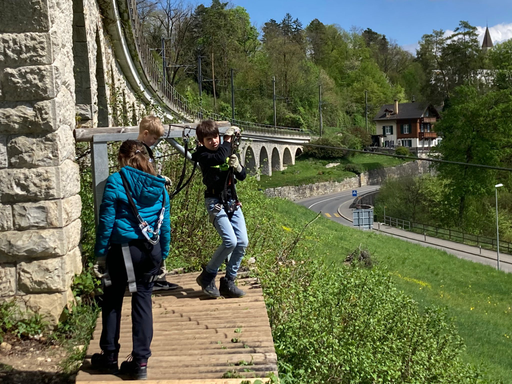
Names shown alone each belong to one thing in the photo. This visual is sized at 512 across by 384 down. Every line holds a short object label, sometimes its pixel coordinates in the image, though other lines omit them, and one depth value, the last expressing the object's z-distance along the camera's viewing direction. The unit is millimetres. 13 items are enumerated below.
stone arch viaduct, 5105
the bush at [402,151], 72806
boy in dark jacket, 5391
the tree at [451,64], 57750
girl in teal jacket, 3980
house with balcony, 85250
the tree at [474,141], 41125
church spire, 118062
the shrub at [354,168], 67019
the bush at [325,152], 69188
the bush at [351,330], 5781
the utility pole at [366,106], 91000
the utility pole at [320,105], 78688
